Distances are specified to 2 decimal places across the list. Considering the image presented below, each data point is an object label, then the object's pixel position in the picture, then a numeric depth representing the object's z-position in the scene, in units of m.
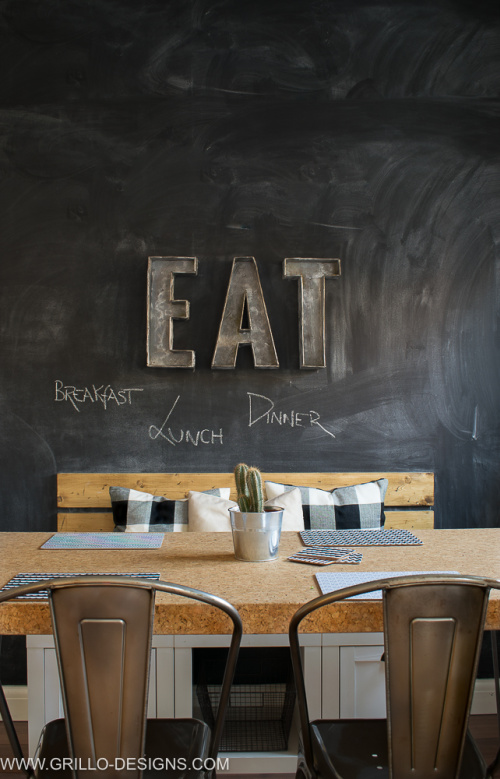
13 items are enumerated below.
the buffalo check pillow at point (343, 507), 2.66
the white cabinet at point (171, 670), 1.84
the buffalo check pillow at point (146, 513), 2.64
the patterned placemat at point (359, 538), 1.76
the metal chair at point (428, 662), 1.03
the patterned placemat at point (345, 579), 1.29
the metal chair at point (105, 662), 1.00
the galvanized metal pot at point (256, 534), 1.53
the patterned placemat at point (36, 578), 1.28
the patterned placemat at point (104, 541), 1.71
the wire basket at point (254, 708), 2.05
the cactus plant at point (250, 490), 1.56
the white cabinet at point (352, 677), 1.90
